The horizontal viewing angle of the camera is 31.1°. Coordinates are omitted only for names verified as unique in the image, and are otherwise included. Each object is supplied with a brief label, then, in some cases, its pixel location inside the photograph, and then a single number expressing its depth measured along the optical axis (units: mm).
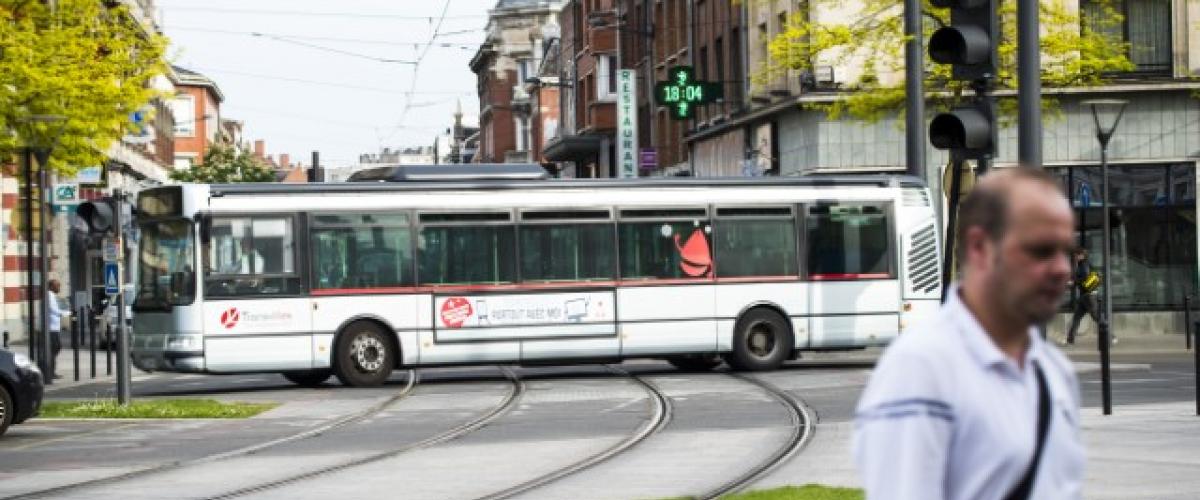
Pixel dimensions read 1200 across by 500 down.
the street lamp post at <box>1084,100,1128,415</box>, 33062
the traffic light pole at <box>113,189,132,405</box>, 23656
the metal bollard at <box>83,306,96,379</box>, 34056
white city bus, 27016
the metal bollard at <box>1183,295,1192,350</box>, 32812
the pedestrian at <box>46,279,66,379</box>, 33875
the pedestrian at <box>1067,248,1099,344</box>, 34344
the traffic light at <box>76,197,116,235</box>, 25141
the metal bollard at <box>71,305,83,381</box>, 33938
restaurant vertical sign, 54031
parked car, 20438
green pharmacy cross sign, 45094
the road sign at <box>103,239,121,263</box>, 25922
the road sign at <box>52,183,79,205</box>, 33828
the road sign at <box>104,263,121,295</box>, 25180
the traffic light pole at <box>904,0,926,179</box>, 19812
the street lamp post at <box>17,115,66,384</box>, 31094
